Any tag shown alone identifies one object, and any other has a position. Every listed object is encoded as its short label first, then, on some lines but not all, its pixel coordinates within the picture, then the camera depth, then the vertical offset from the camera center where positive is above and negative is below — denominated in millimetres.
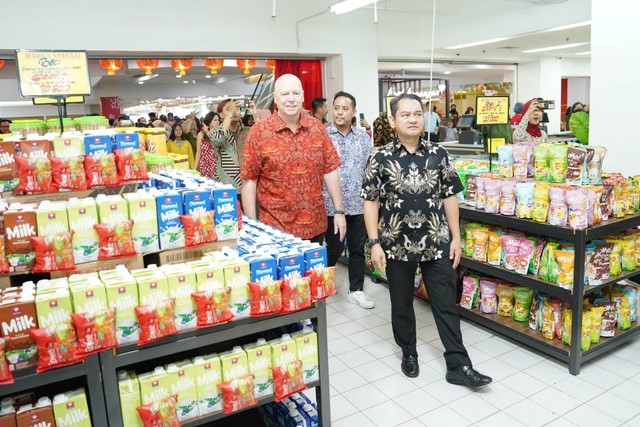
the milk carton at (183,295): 2074 -647
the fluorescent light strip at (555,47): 11633 +1450
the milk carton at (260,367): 2248 -1032
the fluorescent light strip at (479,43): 9920 +1404
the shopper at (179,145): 6967 -184
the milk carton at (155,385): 2053 -994
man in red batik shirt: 3369 -308
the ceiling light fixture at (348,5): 6434 +1465
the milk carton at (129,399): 2031 -1031
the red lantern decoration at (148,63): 7781 +1035
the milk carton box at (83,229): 2127 -378
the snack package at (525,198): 3508 -573
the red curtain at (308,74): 8992 +875
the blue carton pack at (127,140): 2439 -29
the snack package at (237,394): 2174 -1110
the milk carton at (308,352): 2350 -1026
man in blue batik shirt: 4520 -415
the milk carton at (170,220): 2275 -388
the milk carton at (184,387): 2105 -1033
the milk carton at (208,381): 2148 -1038
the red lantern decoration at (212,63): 8195 +1043
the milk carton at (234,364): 2193 -992
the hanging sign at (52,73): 2770 +352
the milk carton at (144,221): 2225 -379
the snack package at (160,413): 2035 -1095
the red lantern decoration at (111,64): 7473 +1012
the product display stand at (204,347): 2004 -866
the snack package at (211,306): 2086 -707
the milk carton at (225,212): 2389 -381
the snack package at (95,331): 1882 -706
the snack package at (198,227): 2318 -433
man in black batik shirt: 3047 -600
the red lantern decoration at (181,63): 7957 +1032
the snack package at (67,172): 2291 -154
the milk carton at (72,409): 1925 -1006
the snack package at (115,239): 2166 -438
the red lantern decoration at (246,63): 8588 +1055
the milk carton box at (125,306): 1975 -649
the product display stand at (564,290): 3217 -1146
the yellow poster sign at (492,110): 4352 +35
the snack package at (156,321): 1983 -719
